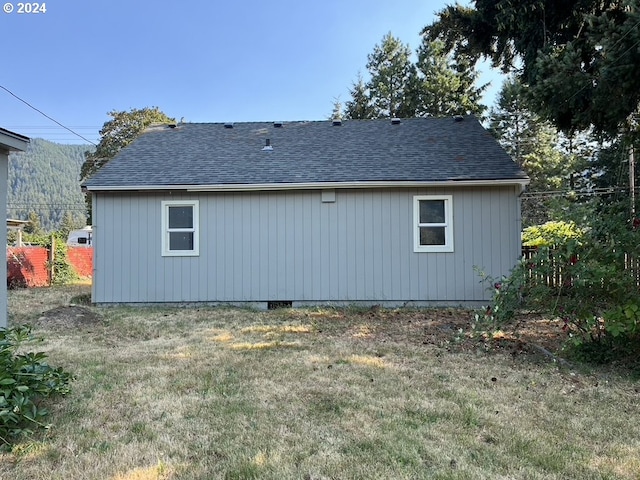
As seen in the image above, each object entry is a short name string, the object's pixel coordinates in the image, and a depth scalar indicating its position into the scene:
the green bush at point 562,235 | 4.57
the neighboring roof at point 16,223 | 15.58
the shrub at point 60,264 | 13.93
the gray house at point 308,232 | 8.27
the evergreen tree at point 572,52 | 4.45
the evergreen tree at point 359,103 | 28.42
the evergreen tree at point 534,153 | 26.84
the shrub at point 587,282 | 4.06
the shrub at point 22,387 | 2.63
